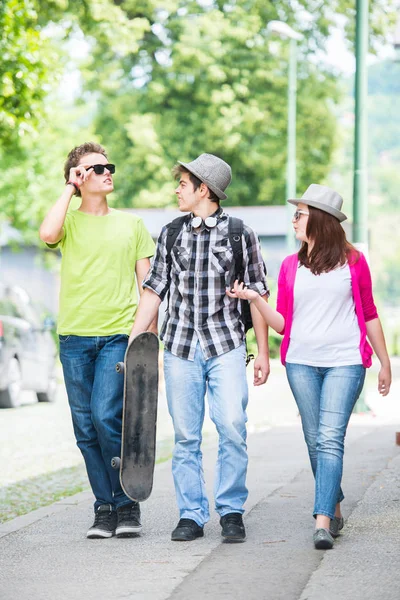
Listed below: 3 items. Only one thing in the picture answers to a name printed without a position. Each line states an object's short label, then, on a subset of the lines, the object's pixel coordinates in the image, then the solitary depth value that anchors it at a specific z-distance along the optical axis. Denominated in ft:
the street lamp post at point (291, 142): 97.45
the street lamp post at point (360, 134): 48.88
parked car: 53.62
